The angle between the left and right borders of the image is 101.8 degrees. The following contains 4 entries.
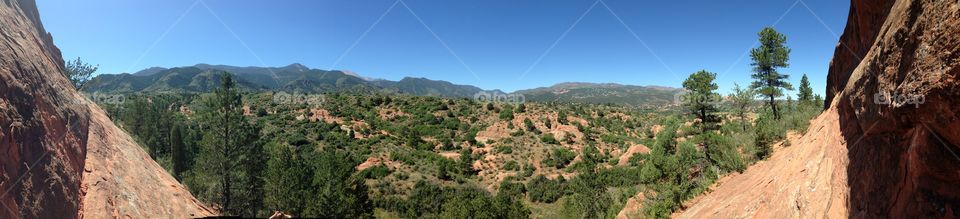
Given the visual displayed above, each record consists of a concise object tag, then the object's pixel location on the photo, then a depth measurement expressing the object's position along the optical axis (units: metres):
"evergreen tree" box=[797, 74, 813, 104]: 37.23
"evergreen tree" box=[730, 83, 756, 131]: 28.98
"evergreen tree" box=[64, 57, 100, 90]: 24.34
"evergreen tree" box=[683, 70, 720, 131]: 26.50
